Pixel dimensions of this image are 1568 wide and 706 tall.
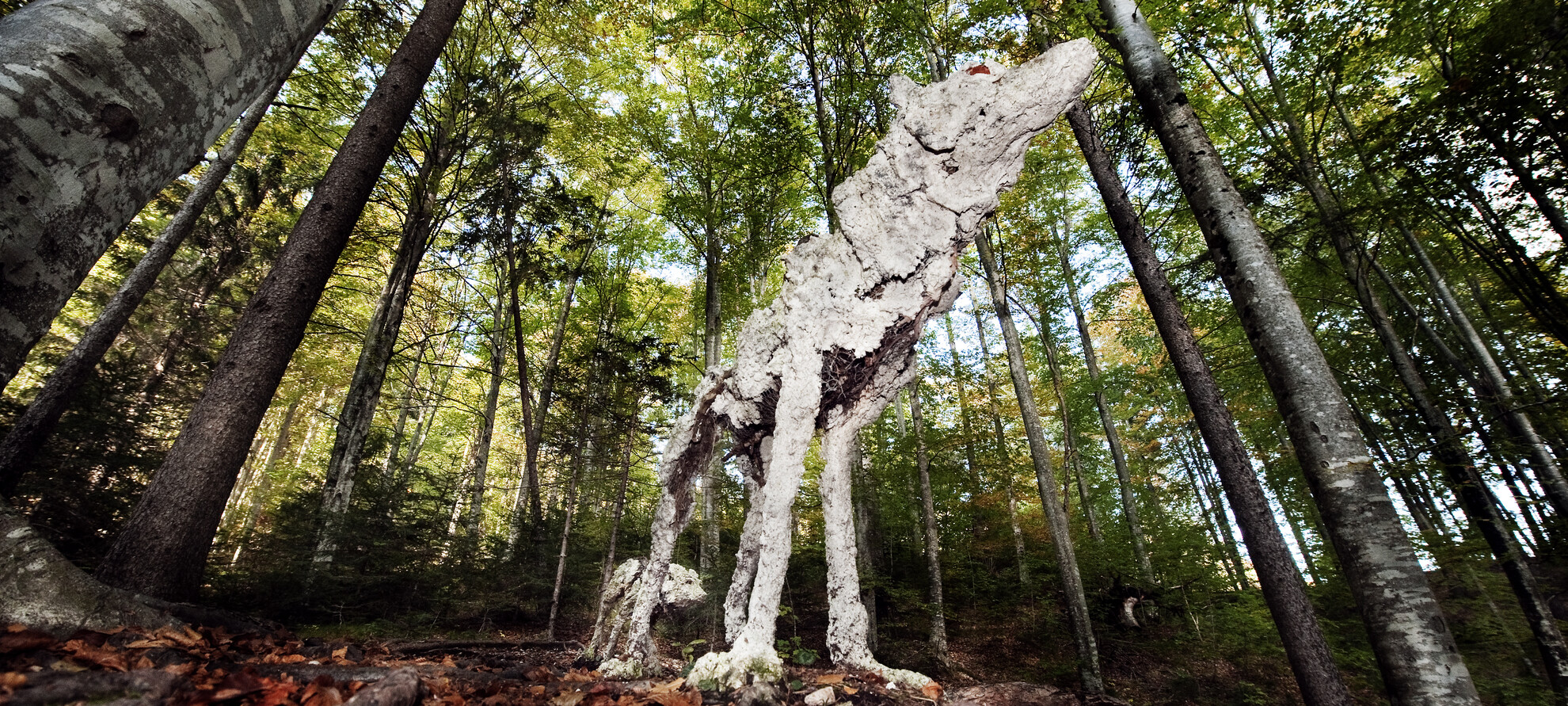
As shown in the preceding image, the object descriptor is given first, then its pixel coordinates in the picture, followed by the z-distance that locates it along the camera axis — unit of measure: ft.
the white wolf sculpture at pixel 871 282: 13.48
